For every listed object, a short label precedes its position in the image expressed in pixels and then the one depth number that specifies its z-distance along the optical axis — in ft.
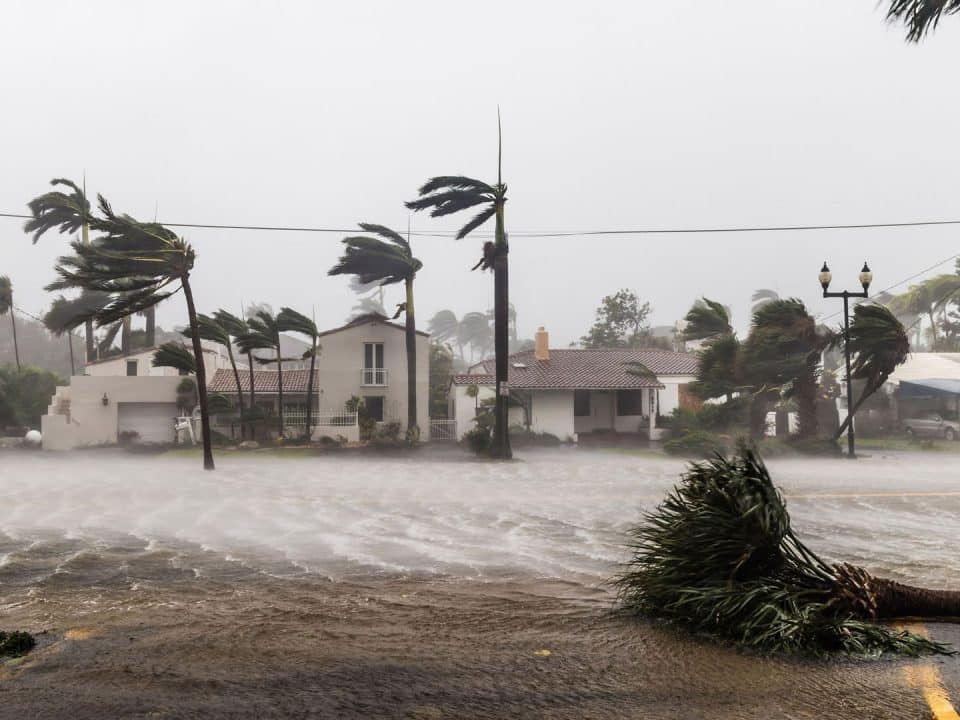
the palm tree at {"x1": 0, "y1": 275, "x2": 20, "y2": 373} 144.77
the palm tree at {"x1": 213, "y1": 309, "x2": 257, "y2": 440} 111.04
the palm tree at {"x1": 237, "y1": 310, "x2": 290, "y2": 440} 108.37
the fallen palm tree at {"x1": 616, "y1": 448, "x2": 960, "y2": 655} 18.24
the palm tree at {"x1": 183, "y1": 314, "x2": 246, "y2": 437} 105.29
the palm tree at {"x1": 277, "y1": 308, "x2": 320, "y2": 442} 109.29
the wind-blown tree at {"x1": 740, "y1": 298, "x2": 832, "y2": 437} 89.92
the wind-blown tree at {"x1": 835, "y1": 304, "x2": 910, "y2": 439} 85.76
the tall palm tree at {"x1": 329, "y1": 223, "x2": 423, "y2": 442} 116.88
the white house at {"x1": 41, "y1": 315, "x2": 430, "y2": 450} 114.21
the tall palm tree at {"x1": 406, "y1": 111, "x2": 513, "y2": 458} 90.02
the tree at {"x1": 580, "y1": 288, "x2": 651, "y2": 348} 191.01
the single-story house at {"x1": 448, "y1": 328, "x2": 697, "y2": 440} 115.14
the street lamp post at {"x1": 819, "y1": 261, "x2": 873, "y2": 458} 82.74
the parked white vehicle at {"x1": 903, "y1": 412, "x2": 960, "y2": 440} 110.22
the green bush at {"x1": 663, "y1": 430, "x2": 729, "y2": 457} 91.04
